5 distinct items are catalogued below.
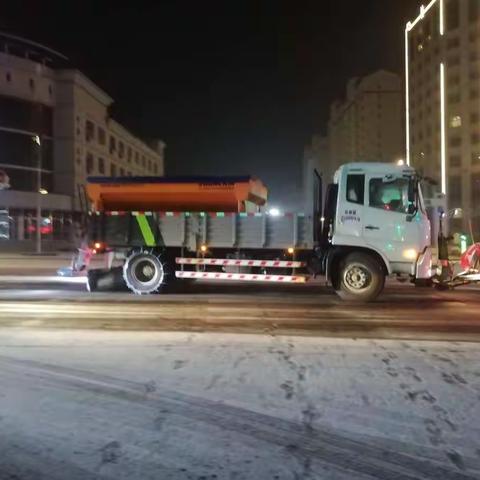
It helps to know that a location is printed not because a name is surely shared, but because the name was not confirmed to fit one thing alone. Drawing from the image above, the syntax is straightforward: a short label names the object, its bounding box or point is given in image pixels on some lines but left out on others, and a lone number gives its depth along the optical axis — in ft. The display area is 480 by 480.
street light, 209.30
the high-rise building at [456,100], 305.12
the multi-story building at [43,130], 209.97
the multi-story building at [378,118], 424.46
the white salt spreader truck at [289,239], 48.55
